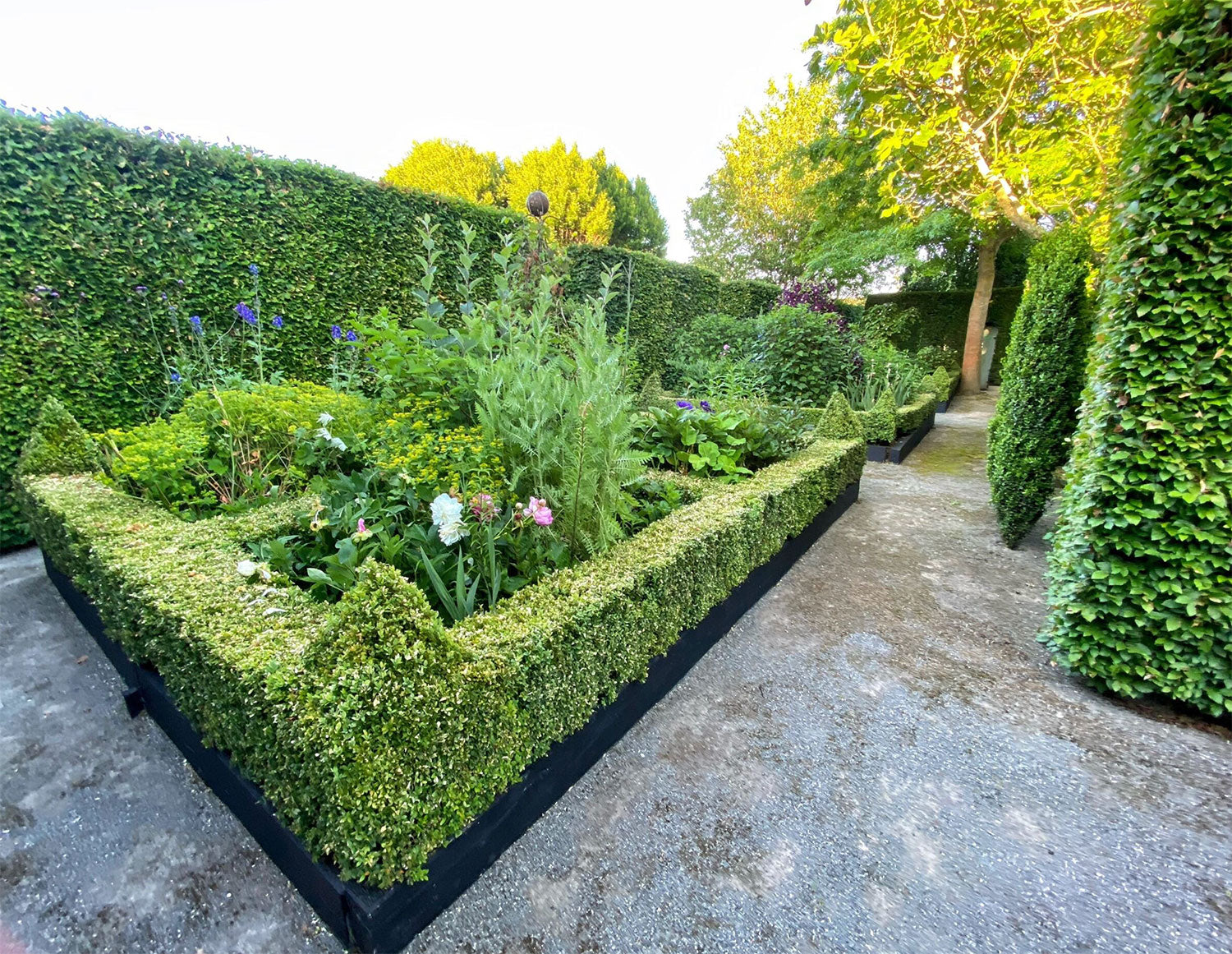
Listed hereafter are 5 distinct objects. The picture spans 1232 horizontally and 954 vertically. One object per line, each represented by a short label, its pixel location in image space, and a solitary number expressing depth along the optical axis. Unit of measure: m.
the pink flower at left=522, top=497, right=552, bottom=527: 1.89
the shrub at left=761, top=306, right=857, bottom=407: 6.77
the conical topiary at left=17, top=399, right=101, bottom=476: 3.04
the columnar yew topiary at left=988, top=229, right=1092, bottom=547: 3.30
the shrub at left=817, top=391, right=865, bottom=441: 4.81
